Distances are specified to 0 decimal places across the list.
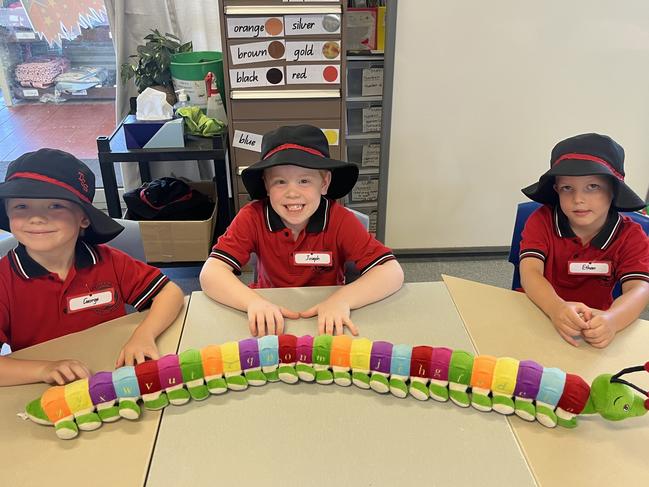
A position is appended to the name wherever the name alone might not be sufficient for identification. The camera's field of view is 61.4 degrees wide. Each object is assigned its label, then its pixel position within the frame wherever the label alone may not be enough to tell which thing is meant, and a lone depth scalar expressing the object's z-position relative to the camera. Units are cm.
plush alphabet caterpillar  92
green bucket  233
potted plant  239
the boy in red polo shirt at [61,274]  108
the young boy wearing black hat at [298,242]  122
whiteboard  233
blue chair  150
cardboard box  240
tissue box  220
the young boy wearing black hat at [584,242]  121
